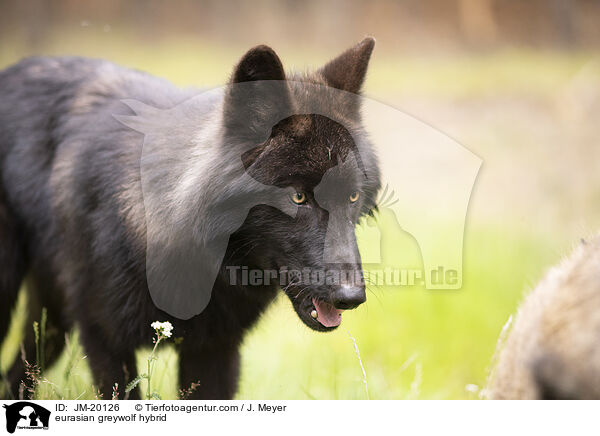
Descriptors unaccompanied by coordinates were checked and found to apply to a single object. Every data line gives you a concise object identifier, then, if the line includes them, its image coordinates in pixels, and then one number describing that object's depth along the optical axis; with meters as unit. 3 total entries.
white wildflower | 4.96
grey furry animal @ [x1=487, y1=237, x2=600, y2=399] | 3.43
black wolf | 5.37
